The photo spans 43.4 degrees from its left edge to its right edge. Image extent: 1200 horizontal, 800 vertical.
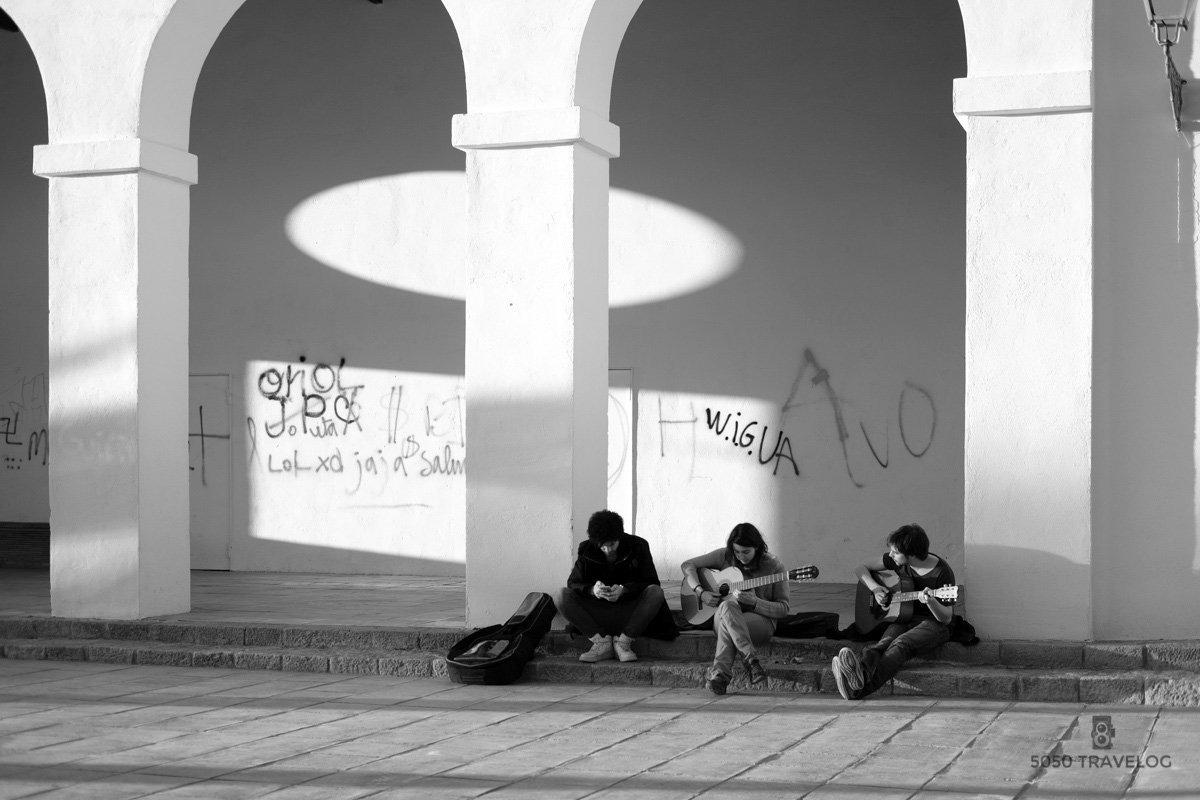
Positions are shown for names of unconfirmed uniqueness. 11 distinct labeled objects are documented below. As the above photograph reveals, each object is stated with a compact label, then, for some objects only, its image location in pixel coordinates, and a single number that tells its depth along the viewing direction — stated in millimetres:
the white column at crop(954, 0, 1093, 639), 8117
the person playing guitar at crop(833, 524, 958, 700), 7648
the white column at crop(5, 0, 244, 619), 9812
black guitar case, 8258
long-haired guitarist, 7965
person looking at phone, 8500
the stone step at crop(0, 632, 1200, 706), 7586
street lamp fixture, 7266
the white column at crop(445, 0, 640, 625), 8930
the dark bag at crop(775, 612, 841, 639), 8359
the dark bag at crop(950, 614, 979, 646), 8062
